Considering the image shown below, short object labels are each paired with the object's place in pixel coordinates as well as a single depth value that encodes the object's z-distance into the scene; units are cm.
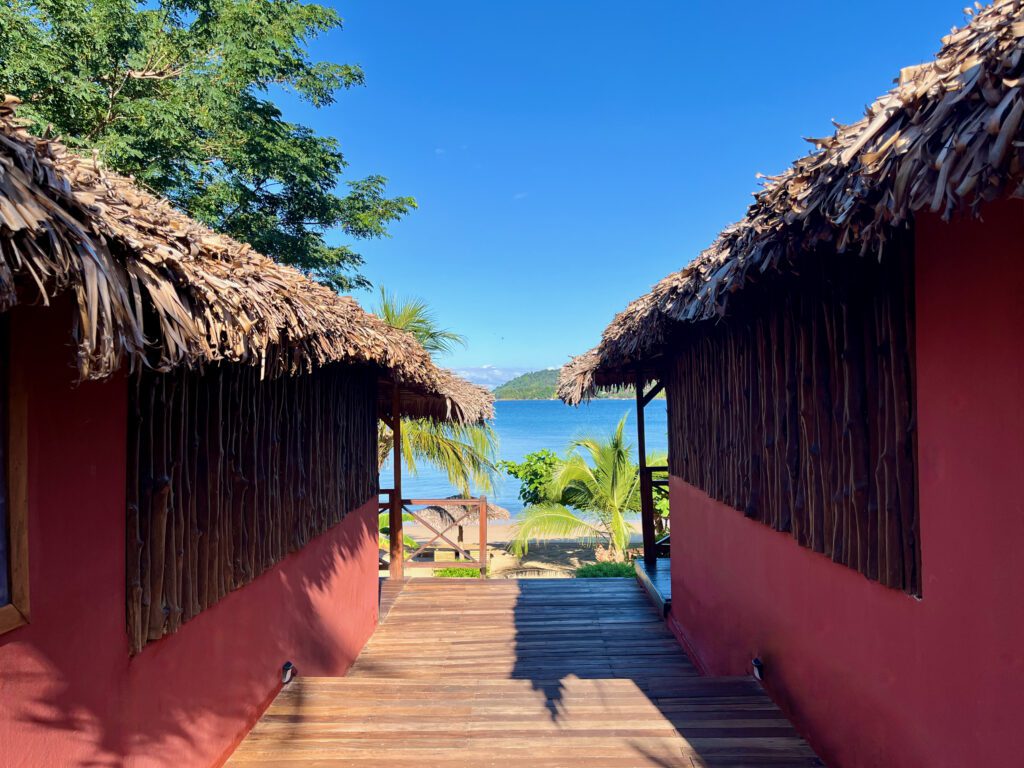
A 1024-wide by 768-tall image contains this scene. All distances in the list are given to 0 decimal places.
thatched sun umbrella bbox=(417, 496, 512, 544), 1116
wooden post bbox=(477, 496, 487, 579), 779
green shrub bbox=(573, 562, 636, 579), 872
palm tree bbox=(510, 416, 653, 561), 995
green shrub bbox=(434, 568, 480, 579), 897
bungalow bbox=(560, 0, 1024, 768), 140
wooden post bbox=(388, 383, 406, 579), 720
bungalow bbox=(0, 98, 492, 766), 141
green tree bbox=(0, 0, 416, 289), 687
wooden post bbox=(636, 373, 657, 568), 718
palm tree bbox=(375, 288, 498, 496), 1111
